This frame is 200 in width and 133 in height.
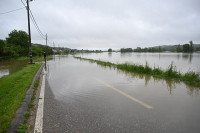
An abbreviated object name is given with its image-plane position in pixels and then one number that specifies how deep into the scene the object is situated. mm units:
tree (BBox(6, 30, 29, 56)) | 44469
